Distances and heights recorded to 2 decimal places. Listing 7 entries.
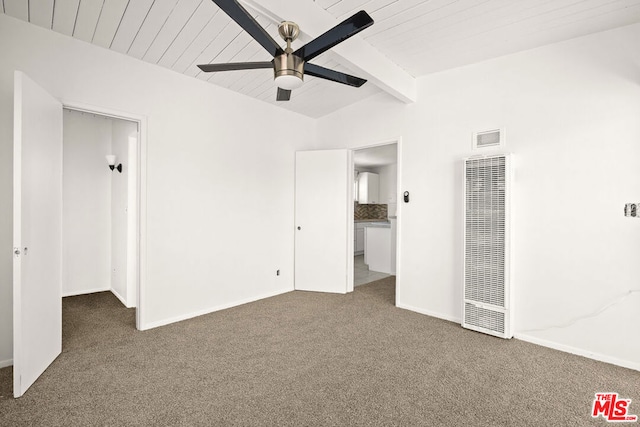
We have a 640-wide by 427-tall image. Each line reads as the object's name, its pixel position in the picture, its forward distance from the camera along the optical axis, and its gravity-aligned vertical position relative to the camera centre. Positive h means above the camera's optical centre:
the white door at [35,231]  1.92 -0.16
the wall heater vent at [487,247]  2.76 -0.32
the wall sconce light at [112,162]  4.18 +0.66
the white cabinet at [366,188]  7.35 +0.57
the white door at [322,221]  4.27 -0.14
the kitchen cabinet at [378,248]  5.54 -0.67
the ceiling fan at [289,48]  1.48 +0.91
